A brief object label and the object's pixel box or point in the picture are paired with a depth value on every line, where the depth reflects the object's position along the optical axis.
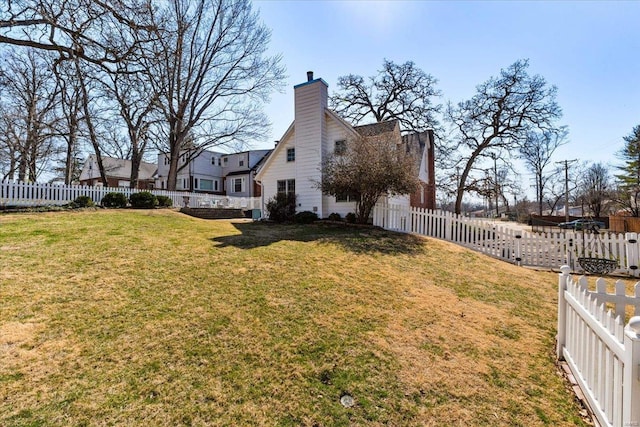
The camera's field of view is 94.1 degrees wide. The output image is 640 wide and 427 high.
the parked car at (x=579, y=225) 24.06
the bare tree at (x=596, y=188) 40.06
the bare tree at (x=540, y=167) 39.83
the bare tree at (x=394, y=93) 24.45
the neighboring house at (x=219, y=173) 34.19
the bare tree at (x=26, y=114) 19.80
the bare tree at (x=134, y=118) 20.13
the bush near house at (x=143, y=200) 16.08
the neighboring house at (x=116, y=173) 37.29
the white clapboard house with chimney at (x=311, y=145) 15.18
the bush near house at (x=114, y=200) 15.04
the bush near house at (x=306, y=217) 14.81
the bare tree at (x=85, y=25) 7.64
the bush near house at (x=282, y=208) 15.46
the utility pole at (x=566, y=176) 36.50
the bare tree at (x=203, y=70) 21.81
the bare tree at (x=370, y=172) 11.62
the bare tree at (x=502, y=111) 22.12
